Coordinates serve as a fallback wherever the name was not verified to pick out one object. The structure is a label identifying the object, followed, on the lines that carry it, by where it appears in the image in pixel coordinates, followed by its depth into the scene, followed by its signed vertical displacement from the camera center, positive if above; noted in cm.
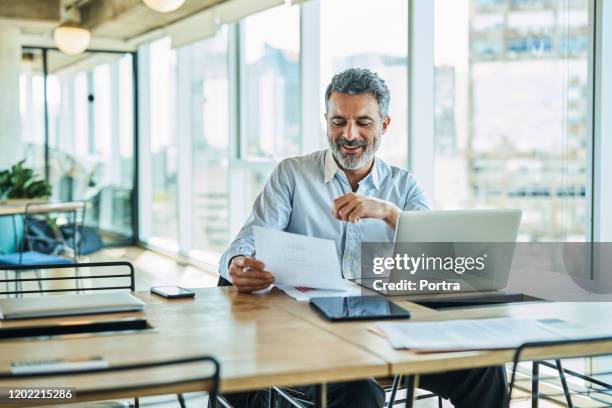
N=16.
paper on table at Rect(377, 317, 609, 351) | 159 -36
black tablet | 188 -36
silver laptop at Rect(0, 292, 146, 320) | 188 -34
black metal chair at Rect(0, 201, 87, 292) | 486 -56
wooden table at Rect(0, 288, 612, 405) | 141 -37
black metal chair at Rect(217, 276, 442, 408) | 215 -68
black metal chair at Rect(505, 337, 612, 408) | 150 -40
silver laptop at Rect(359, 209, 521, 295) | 208 -21
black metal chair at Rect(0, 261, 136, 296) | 227 -30
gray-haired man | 266 -5
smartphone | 219 -36
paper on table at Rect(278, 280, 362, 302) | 218 -36
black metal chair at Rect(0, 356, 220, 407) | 129 -35
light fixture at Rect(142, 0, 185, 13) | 446 +100
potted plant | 621 -14
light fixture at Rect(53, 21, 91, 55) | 734 +131
